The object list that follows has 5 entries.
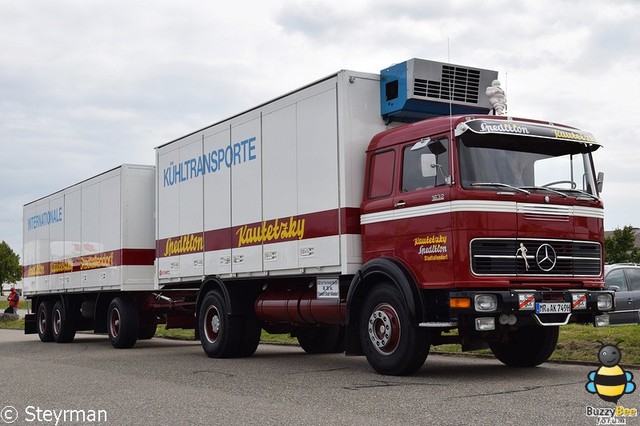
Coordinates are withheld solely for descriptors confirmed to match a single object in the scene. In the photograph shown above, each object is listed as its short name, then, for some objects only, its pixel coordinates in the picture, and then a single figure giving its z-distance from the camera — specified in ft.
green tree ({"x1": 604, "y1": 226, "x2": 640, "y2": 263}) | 188.76
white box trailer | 59.52
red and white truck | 32.42
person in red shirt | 121.67
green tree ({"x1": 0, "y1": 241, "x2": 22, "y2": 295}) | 345.51
